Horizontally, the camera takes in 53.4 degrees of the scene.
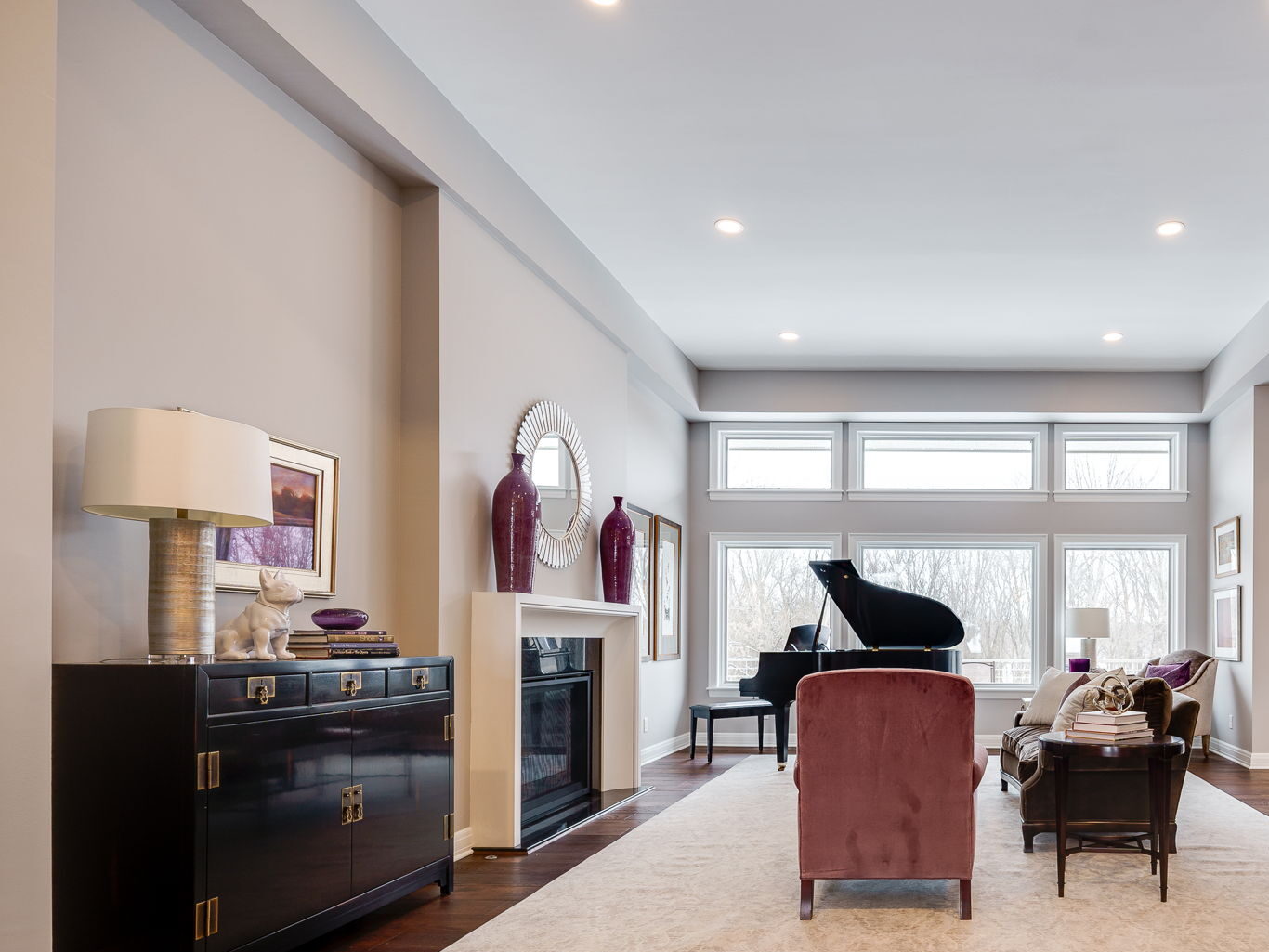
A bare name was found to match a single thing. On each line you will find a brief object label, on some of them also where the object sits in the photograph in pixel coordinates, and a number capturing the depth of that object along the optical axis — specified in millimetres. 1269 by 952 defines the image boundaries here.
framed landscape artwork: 4008
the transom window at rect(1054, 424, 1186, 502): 11375
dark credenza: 3035
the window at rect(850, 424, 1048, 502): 11484
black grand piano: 8820
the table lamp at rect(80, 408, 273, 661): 3066
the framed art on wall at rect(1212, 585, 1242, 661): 10008
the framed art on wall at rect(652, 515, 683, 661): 10266
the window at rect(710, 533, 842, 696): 11508
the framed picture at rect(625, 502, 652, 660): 9680
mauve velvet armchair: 4391
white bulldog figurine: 3613
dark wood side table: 4898
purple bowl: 4102
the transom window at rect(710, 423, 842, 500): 11570
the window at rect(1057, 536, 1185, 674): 11227
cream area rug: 4125
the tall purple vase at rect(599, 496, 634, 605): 7676
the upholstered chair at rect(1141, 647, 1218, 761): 9727
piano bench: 9680
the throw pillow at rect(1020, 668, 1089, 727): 7176
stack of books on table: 5016
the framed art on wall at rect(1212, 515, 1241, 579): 10133
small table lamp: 10594
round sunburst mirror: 6609
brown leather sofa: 5496
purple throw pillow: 9742
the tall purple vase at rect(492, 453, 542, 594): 5867
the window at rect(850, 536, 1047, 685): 11281
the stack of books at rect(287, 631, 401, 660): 3943
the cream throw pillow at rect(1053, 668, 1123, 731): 5750
